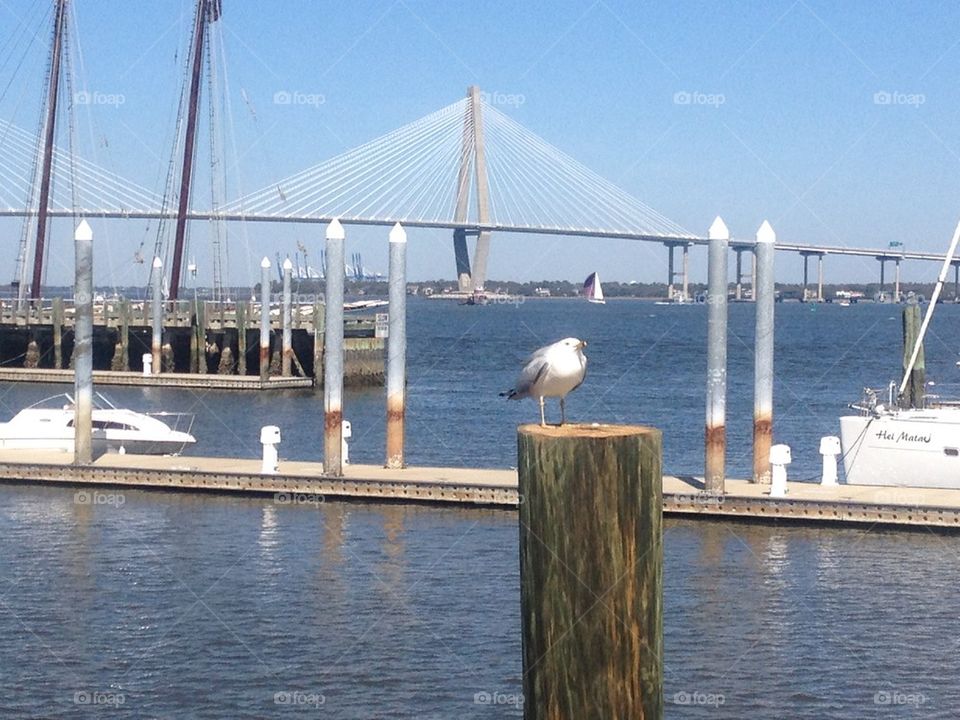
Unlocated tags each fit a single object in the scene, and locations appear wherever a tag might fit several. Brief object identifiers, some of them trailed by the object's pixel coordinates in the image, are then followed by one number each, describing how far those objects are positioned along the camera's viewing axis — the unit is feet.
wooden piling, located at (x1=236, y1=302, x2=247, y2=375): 159.94
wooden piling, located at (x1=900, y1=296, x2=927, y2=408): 86.79
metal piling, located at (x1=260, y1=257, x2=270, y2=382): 150.82
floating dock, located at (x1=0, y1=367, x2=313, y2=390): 151.12
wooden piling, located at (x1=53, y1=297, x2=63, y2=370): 167.12
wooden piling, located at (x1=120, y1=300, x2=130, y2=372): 164.35
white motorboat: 84.38
